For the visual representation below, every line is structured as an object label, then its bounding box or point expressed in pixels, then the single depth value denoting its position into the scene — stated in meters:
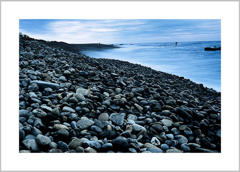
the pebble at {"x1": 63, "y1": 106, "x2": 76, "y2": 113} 2.74
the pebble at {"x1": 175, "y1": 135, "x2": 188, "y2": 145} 2.66
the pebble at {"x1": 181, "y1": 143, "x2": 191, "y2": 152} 2.60
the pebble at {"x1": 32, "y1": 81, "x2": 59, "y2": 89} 3.16
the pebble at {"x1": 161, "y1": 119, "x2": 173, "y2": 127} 2.85
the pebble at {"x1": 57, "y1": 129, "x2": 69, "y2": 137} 2.41
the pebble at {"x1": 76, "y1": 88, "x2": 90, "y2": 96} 3.16
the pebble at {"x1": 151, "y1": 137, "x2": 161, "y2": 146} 2.57
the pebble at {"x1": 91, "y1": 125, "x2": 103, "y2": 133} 2.57
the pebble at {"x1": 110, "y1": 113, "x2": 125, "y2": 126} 2.77
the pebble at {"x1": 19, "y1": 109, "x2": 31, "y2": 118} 2.60
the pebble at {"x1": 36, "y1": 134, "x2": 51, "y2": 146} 2.31
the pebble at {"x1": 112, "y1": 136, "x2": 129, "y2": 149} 2.44
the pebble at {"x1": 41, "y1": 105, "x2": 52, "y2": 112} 2.67
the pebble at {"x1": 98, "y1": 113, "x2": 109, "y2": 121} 2.76
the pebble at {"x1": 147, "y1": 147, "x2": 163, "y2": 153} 2.49
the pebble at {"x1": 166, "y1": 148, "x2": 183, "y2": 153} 2.54
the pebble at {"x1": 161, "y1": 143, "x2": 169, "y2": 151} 2.54
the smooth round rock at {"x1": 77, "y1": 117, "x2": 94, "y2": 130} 2.59
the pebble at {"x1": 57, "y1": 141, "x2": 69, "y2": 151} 2.35
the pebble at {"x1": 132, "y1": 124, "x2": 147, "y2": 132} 2.67
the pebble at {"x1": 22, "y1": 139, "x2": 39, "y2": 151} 2.32
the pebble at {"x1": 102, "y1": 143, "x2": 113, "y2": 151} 2.41
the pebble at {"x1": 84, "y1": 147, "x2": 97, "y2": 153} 2.38
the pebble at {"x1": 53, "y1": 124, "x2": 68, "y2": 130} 2.46
